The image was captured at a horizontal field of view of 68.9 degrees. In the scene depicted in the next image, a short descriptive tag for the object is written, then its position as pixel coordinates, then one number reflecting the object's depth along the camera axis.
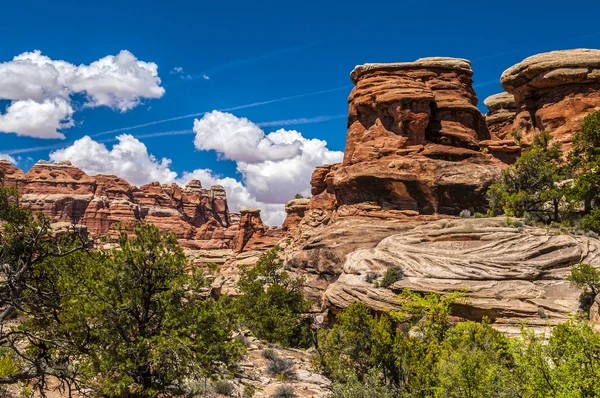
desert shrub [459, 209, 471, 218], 34.91
